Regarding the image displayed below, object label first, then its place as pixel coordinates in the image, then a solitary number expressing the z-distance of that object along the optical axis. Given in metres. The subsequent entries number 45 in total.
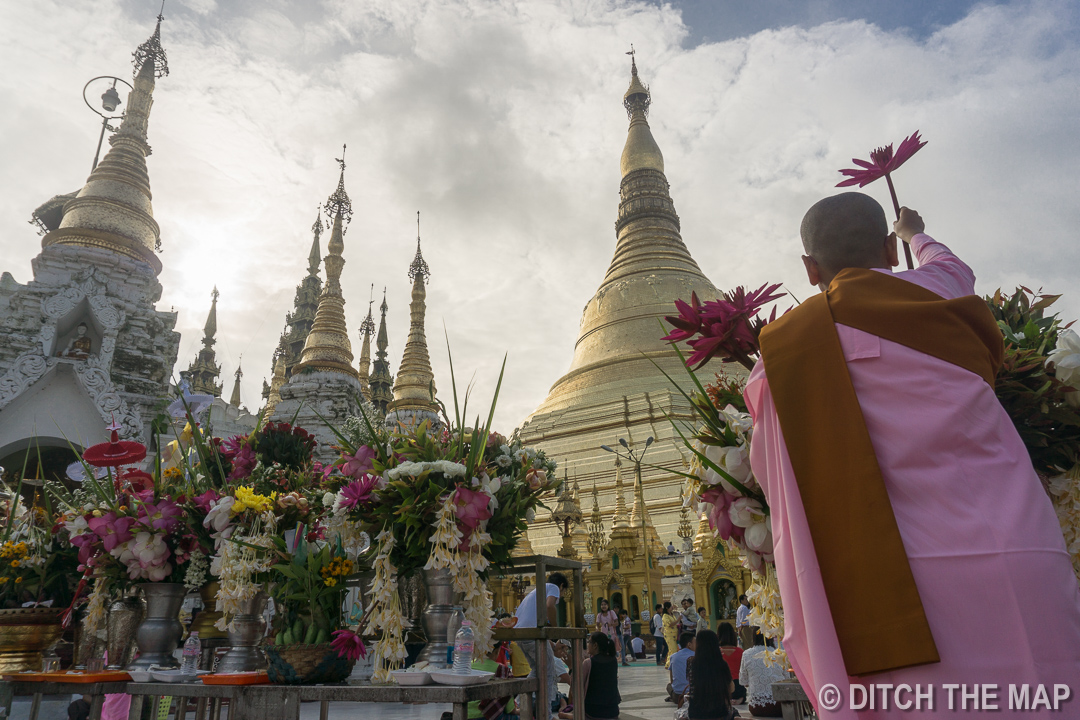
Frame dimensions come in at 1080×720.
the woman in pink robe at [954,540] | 1.33
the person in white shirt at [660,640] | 13.37
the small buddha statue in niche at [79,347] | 12.18
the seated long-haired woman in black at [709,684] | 4.54
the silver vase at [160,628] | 3.25
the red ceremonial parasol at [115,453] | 3.71
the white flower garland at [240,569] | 3.03
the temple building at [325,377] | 14.70
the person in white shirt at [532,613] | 4.95
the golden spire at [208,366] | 26.38
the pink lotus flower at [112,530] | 3.25
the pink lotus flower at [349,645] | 2.60
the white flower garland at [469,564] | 2.66
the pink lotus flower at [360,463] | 3.02
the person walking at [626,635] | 14.28
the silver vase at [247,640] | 3.02
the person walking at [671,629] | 11.12
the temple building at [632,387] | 17.28
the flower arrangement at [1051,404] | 2.00
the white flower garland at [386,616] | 2.61
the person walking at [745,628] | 7.18
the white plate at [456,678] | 2.32
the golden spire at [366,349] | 27.85
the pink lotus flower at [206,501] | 3.36
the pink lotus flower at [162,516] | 3.29
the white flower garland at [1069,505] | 2.08
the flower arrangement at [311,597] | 2.71
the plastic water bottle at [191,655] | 2.98
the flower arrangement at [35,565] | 3.67
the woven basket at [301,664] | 2.59
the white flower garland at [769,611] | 2.01
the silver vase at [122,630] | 3.43
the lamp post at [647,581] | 15.92
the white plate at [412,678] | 2.38
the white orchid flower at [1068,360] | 1.93
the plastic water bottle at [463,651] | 2.40
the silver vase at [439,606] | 2.70
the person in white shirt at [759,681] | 5.18
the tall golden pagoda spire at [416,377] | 19.77
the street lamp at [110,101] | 16.33
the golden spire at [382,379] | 25.28
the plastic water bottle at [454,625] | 2.69
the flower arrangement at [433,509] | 2.67
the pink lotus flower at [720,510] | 2.11
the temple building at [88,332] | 11.48
